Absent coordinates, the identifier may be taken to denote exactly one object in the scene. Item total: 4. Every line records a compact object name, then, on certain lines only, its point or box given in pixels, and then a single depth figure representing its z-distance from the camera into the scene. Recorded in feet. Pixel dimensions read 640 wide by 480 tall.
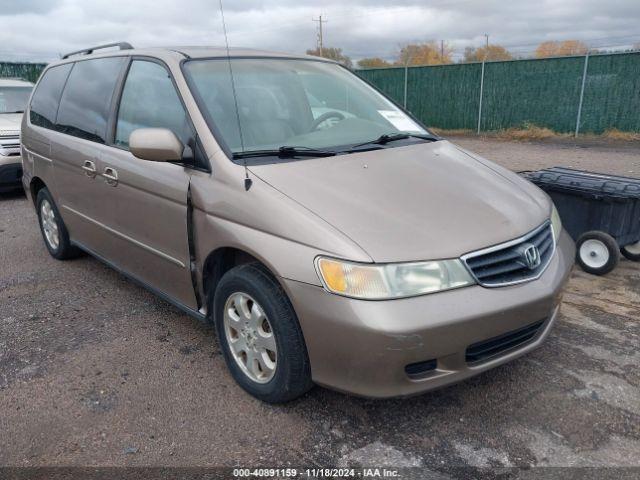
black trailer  14.65
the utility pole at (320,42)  147.64
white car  26.35
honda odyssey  7.62
